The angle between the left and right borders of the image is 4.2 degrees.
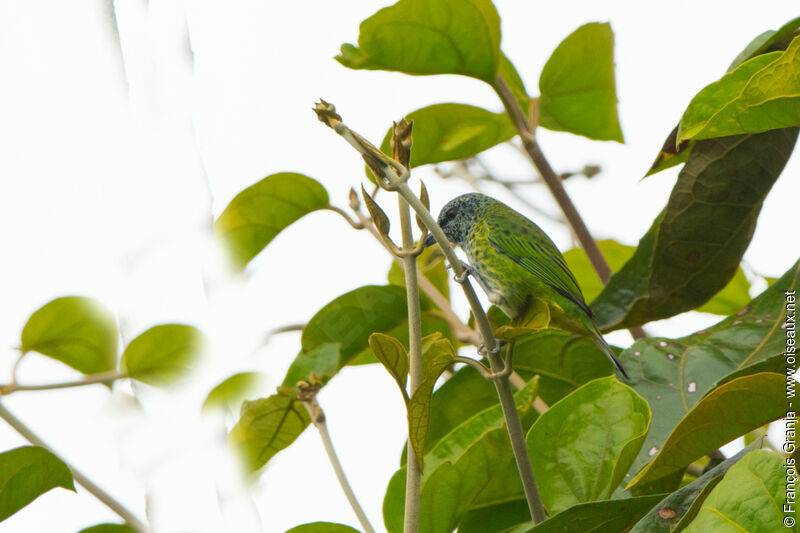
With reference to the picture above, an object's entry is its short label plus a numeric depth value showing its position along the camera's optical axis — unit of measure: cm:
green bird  513
